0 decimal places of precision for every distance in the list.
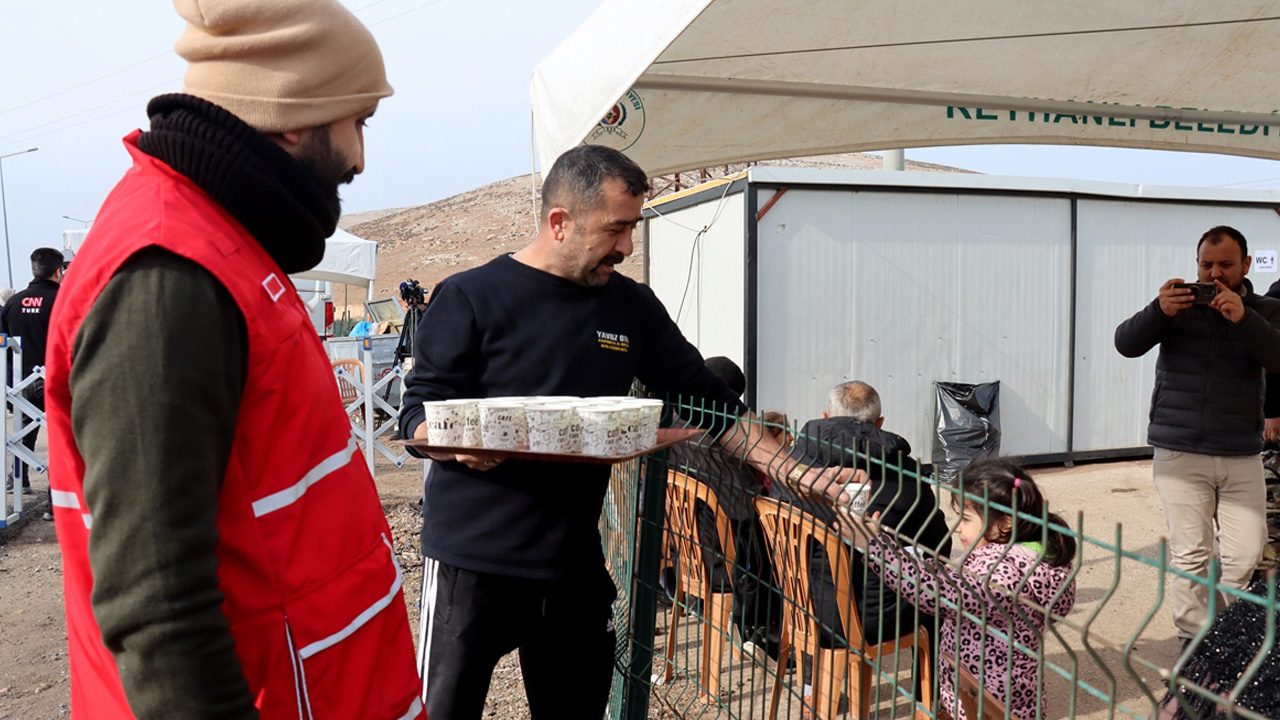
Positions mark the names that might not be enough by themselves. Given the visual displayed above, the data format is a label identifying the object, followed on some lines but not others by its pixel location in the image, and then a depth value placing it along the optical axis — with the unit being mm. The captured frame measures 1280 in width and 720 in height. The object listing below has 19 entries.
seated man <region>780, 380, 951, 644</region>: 3041
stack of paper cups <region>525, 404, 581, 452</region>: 1867
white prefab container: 7645
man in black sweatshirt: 2129
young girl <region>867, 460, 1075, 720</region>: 1766
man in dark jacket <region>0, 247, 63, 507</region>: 7965
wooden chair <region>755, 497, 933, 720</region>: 2607
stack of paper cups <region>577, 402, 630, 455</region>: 1863
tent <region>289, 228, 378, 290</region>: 14078
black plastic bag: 7949
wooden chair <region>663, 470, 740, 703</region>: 2791
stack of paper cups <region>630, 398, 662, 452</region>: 1944
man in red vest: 949
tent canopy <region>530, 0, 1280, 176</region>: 3258
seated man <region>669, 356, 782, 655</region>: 2350
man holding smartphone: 3994
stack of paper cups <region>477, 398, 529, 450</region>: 1862
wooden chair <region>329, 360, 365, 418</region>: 8586
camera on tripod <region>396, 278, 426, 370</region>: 10727
